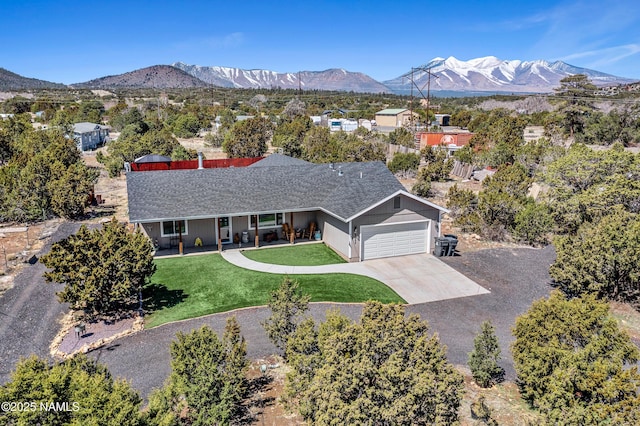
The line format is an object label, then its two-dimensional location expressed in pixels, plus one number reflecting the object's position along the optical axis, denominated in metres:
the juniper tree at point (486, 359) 11.21
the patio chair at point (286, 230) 23.19
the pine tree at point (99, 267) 14.12
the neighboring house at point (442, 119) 89.31
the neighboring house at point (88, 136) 53.00
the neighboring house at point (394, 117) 87.12
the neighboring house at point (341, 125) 77.81
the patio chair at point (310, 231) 23.45
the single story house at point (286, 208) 20.45
